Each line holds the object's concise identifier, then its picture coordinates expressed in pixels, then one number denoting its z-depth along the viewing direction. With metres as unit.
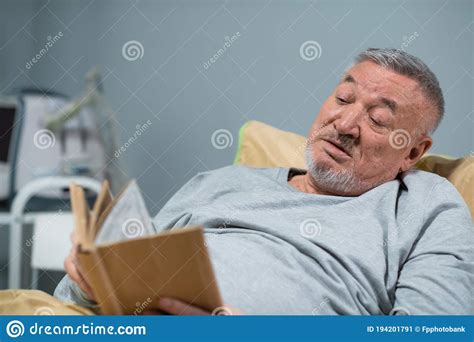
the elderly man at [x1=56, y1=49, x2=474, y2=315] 1.49
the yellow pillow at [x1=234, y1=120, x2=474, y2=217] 1.82
